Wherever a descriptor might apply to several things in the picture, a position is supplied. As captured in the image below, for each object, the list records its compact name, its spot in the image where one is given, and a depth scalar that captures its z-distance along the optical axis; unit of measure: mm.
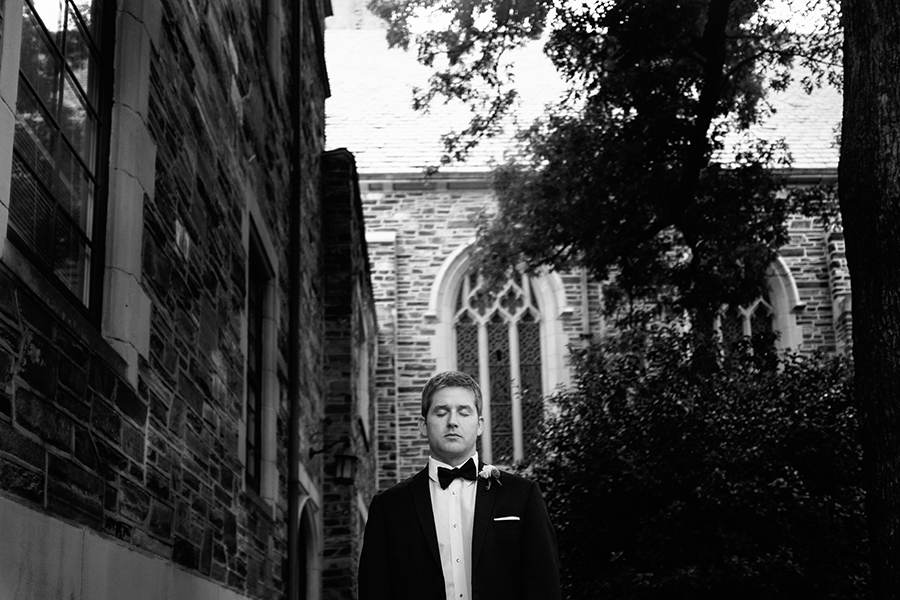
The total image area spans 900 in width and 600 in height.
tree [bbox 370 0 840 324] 12664
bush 11648
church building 22594
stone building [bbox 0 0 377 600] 3434
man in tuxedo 3527
